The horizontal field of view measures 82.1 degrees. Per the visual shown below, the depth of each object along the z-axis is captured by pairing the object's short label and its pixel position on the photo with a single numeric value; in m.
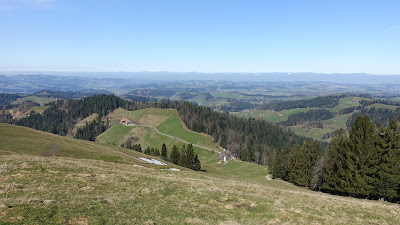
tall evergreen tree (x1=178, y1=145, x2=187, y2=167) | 90.15
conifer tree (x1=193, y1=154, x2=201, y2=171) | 88.97
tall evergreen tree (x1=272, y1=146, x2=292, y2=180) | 75.19
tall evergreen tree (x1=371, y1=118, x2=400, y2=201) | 40.75
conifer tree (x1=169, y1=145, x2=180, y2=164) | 95.19
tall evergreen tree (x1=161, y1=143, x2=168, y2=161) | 112.44
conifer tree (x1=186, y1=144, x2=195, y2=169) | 88.88
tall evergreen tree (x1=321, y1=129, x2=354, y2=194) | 44.62
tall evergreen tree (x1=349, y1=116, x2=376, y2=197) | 42.41
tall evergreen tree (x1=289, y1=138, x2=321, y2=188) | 62.06
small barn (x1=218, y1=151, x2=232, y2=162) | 118.06
